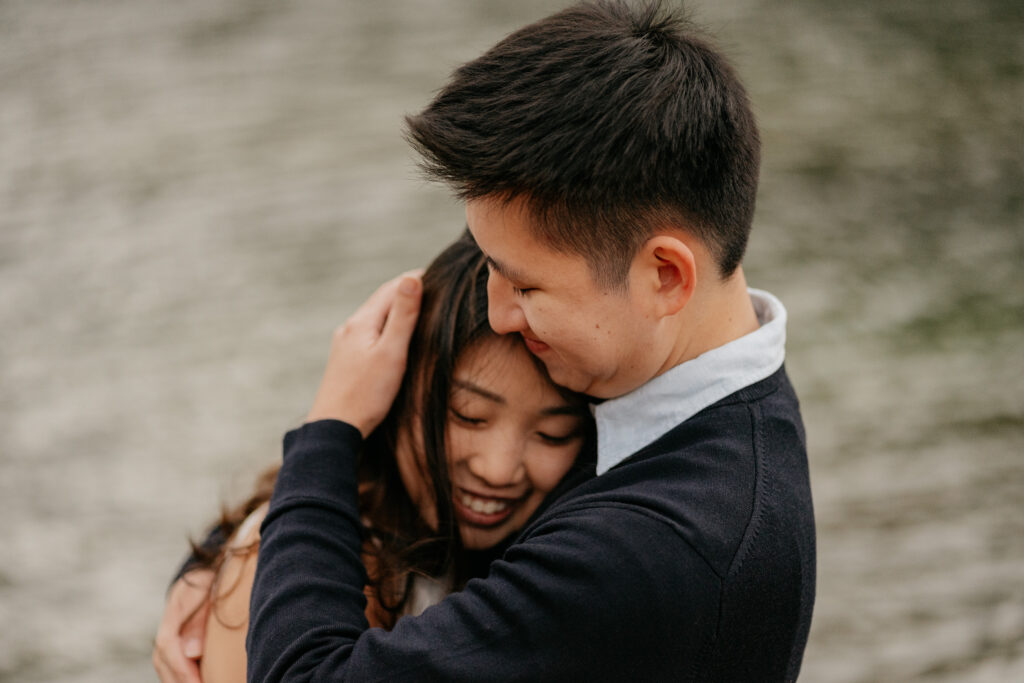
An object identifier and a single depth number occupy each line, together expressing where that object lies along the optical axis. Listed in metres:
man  1.59
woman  1.78
